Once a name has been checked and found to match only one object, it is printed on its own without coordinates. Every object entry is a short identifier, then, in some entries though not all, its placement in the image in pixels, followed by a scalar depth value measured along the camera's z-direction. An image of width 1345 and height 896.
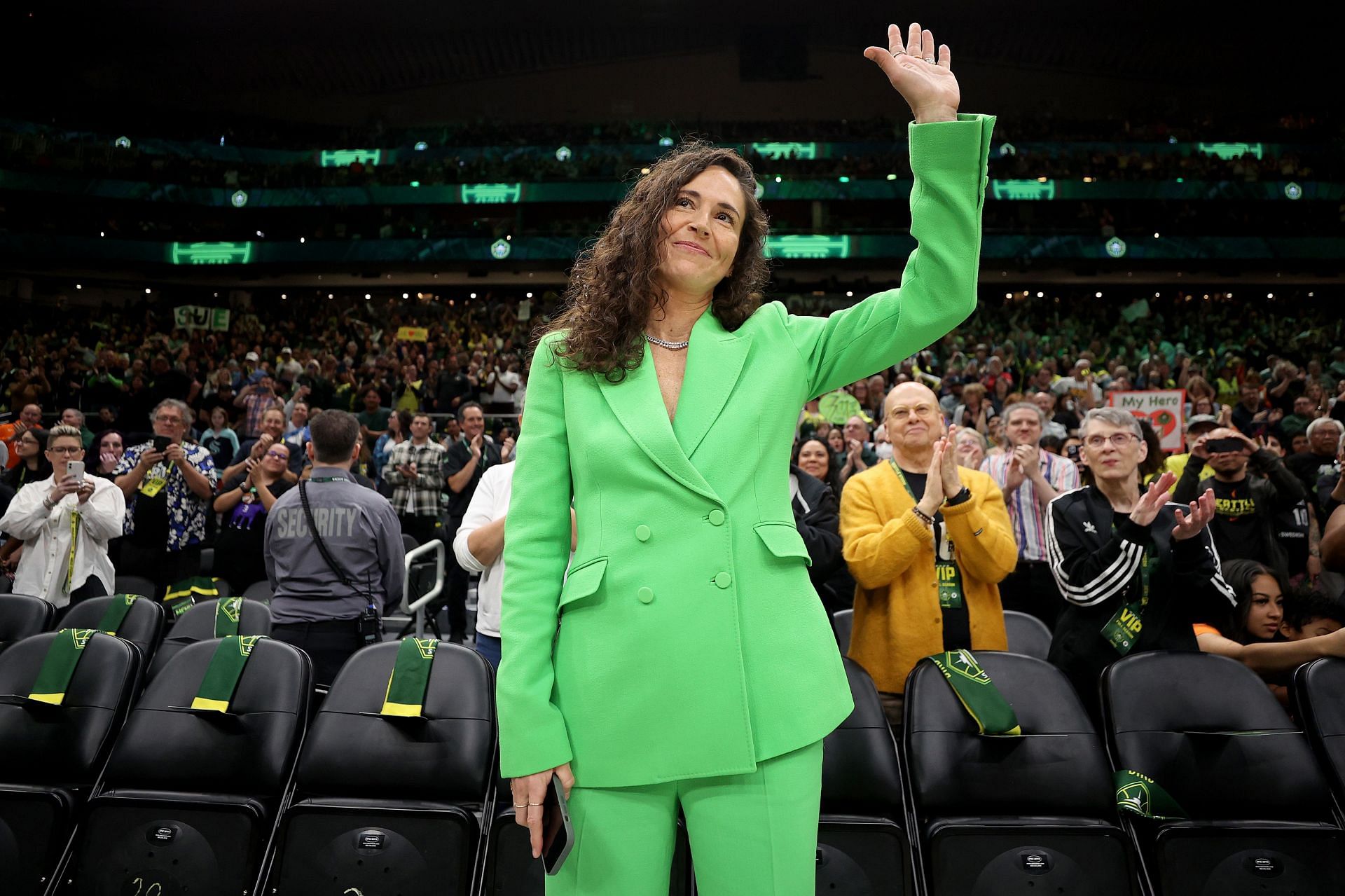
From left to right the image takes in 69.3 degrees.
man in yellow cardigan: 2.91
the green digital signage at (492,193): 24.09
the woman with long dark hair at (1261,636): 3.07
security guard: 3.58
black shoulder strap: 3.60
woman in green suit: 1.25
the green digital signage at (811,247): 22.70
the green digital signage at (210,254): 24.16
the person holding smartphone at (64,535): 4.77
